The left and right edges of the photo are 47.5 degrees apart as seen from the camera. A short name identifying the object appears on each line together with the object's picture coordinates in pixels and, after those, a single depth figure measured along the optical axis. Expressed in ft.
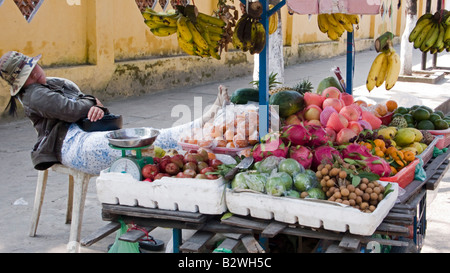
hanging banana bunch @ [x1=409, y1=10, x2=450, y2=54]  13.00
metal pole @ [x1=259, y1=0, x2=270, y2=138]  9.48
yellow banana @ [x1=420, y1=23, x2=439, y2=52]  13.12
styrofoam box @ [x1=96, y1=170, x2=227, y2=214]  7.80
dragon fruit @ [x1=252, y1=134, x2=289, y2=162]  8.68
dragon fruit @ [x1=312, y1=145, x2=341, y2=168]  8.42
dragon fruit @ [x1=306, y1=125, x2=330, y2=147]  9.07
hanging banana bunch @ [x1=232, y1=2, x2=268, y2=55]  9.29
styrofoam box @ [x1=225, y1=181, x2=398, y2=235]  7.07
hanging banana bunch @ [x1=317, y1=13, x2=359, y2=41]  13.44
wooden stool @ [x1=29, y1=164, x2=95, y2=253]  10.85
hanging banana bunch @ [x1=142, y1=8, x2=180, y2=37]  10.04
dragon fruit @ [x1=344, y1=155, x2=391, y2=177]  8.56
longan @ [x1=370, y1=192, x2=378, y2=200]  7.46
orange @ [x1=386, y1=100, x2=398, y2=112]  13.08
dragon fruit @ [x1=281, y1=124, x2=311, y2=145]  8.98
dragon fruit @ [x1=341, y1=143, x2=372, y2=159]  8.81
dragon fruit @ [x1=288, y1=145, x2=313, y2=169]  8.48
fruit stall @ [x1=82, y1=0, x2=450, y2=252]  7.47
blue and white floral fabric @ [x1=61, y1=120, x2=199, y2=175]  11.05
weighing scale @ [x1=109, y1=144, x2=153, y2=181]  8.41
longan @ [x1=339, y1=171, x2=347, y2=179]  7.67
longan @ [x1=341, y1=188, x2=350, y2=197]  7.37
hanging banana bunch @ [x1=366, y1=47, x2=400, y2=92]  12.36
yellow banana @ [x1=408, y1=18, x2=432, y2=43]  13.32
